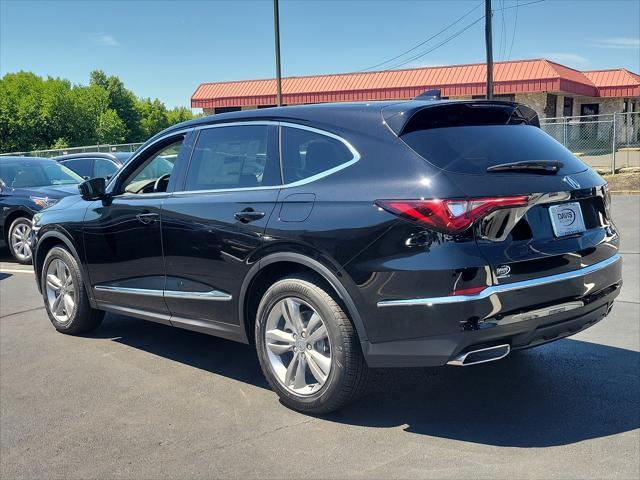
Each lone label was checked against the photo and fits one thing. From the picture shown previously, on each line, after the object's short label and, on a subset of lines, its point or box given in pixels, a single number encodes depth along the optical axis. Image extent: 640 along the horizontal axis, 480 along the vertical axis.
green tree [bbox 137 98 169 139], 95.00
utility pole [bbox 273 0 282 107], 25.38
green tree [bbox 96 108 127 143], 62.59
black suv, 3.35
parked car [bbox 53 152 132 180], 13.44
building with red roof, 30.91
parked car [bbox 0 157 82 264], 10.20
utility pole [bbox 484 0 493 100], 21.11
